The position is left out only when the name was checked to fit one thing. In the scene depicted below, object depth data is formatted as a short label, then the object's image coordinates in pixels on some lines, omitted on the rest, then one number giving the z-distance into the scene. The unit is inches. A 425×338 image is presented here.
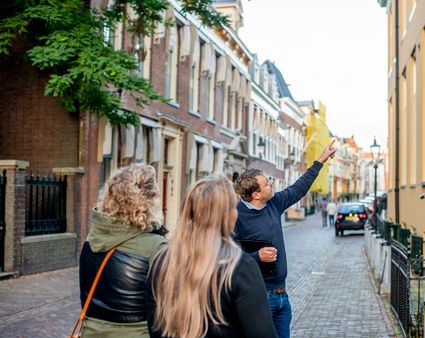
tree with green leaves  476.7
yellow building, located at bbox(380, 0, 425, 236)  564.1
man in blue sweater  182.4
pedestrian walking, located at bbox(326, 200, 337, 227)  1553.5
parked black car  1204.5
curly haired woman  117.3
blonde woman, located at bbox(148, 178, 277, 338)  94.0
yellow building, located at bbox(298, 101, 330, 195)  2741.1
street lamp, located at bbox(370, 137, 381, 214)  1100.0
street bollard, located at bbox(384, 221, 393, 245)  484.1
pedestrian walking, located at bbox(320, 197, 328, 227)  1605.1
